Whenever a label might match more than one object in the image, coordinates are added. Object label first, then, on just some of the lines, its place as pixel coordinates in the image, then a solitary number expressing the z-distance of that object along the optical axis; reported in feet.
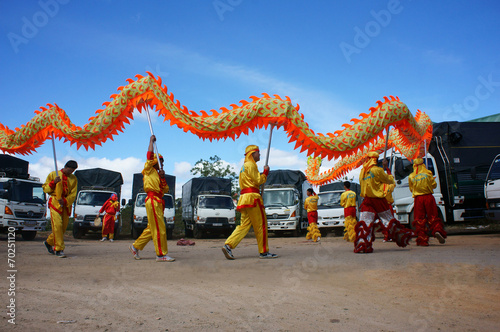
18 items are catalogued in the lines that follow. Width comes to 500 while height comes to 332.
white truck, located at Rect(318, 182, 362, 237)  55.01
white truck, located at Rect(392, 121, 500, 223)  40.93
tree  102.47
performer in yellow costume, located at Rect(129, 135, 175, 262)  24.97
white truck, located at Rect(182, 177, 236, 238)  59.82
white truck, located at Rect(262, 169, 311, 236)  59.52
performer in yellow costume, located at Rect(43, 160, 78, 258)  27.61
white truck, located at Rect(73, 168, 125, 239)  57.72
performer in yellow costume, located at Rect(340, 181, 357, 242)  41.98
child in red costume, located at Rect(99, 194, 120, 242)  52.70
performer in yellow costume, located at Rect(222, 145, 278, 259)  24.85
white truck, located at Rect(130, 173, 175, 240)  58.03
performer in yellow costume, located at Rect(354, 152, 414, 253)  27.12
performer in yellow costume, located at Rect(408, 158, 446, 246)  30.76
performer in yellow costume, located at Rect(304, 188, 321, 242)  44.93
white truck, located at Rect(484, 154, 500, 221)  35.06
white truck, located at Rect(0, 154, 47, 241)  45.16
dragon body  23.77
